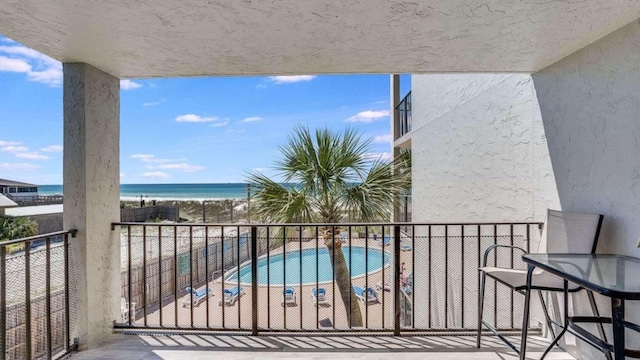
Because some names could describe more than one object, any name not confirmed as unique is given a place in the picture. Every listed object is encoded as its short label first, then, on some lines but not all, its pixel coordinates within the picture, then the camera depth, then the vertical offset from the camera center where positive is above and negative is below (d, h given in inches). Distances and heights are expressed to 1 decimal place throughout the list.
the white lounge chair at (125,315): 105.6 -48.8
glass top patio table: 51.1 -17.8
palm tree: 161.8 -3.2
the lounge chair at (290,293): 204.5 -76.9
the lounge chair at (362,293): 215.5 -87.7
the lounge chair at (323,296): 219.9 -81.9
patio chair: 75.8 -17.9
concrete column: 90.7 -4.2
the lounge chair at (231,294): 182.6 -75.4
